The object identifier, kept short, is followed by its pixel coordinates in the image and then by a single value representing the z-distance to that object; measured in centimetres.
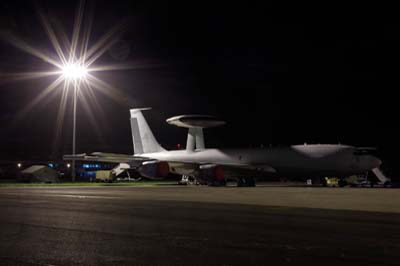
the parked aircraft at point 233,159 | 4409
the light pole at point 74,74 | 5025
